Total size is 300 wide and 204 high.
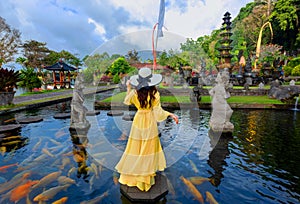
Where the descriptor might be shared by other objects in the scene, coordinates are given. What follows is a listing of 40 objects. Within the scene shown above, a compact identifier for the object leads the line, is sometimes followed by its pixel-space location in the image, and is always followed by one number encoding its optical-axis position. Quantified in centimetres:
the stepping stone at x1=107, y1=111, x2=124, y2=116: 1100
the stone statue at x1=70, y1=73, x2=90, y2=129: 724
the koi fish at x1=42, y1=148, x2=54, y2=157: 534
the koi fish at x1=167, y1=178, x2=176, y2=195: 362
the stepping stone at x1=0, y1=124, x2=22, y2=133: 756
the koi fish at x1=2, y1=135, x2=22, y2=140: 676
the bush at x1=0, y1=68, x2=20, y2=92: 1137
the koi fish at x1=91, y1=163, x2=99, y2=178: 434
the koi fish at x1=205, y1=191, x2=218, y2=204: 334
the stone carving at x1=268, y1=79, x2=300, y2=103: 1240
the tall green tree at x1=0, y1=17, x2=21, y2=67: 2530
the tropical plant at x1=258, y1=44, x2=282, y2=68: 3627
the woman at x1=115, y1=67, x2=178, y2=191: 323
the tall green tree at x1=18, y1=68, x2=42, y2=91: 1981
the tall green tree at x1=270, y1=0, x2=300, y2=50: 3431
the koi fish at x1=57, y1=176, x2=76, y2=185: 391
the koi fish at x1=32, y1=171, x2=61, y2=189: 379
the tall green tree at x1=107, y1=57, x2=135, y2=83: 2392
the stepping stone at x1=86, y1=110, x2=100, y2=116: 1098
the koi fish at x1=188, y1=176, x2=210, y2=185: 398
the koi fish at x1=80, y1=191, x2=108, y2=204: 333
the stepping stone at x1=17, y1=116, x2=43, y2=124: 894
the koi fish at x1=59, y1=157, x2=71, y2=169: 464
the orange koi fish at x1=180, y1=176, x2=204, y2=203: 344
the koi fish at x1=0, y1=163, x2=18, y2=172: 443
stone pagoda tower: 2839
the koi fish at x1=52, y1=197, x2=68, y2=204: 326
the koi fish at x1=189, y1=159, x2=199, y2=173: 452
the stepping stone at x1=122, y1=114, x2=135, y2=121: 1000
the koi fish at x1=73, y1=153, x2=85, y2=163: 501
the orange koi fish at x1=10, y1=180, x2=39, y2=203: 336
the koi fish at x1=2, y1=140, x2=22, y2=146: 620
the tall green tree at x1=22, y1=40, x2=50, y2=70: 3459
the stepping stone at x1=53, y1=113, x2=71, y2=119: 996
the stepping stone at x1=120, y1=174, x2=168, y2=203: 325
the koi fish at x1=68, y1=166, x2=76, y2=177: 434
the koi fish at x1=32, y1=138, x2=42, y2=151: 588
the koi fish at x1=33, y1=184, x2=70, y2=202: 332
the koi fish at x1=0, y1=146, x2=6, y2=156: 556
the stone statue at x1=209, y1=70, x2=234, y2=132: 700
